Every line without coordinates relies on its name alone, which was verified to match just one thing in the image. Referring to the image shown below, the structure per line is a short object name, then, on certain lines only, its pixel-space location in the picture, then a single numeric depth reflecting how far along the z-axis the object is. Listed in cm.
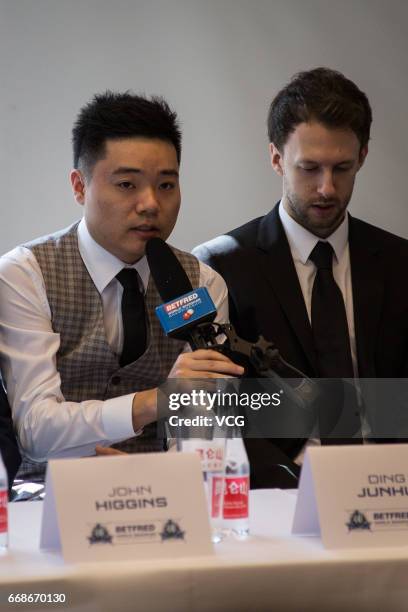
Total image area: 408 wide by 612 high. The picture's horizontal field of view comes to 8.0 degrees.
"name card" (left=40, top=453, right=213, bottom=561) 334
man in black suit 404
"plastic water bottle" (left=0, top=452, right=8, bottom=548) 337
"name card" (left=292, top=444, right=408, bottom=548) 338
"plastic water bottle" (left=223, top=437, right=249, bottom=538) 342
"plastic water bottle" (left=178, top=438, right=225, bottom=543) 342
